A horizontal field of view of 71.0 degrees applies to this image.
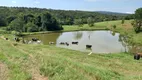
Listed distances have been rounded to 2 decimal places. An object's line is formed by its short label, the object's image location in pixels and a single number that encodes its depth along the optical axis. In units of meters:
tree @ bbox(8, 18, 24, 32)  33.03
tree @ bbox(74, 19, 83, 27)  47.40
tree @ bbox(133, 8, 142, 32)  33.83
